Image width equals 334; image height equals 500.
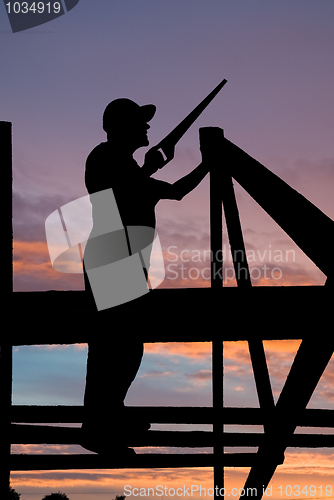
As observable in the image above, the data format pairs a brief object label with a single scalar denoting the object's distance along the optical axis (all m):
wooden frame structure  7.00
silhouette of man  9.37
